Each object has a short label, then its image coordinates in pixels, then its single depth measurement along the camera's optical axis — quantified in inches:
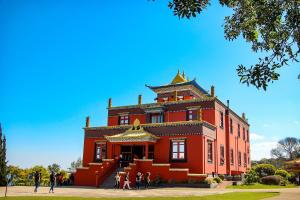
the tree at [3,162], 922.9
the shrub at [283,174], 1114.5
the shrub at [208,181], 844.2
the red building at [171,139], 955.8
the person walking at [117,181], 876.1
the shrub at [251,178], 997.6
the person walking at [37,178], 793.0
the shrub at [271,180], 987.2
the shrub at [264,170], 1140.7
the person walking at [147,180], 868.8
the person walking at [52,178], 759.6
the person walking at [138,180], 841.3
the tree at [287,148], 2496.9
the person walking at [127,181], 842.7
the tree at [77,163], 2598.8
